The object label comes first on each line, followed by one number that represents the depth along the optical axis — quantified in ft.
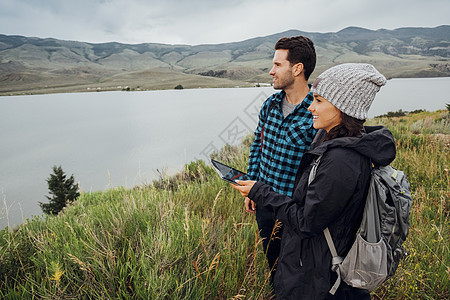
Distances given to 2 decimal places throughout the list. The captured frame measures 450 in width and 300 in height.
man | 6.38
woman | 3.52
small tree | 35.14
